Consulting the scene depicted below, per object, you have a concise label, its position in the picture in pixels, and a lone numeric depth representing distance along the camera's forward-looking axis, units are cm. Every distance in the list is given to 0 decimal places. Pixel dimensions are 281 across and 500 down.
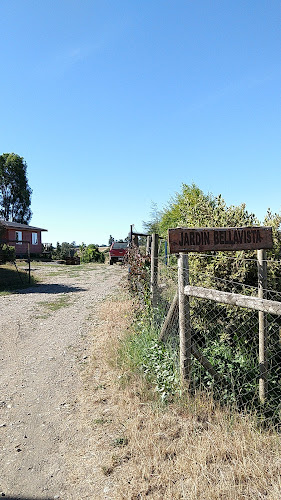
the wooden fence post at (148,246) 953
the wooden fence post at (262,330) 361
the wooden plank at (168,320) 437
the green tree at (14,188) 4862
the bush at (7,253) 1752
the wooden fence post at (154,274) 593
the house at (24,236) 3378
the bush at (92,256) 3259
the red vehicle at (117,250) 2583
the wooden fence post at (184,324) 372
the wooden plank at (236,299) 301
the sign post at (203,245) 373
